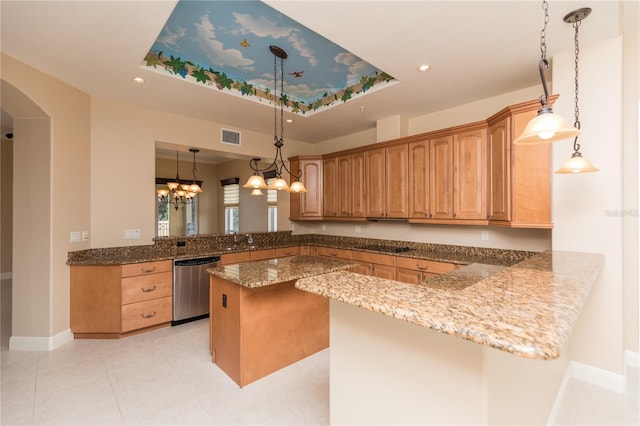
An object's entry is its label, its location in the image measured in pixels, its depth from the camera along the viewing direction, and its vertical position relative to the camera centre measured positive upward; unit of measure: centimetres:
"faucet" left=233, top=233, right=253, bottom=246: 468 -44
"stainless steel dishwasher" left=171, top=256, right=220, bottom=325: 346 -97
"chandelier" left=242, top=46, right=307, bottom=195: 270 +139
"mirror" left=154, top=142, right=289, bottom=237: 707 +25
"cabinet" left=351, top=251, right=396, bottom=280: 366 -71
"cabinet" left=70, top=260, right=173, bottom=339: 307 -98
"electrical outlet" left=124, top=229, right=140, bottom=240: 355 -28
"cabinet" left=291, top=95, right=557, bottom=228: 259 +41
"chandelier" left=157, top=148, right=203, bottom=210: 641 +50
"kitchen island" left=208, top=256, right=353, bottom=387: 219 -91
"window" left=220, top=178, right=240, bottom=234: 769 +21
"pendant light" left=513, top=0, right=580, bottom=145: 131 +41
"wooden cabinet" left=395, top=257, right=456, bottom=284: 320 -68
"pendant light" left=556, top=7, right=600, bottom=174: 183 +35
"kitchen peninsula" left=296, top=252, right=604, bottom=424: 86 -55
